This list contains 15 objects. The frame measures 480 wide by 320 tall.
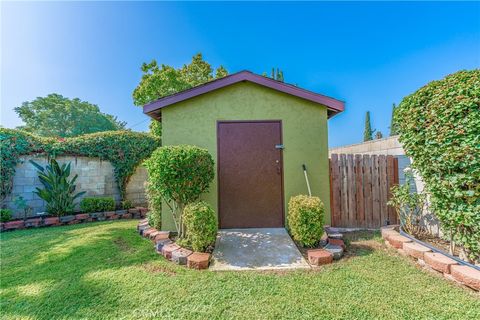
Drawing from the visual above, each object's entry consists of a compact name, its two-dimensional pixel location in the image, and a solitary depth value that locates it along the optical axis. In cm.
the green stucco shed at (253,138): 433
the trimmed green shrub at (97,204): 584
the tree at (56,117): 2145
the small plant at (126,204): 645
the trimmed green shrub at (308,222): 320
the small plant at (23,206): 518
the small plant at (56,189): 549
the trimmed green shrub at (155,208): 429
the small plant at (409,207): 351
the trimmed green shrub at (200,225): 302
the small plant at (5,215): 495
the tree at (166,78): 1293
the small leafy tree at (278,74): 1238
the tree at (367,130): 1983
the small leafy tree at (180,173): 323
